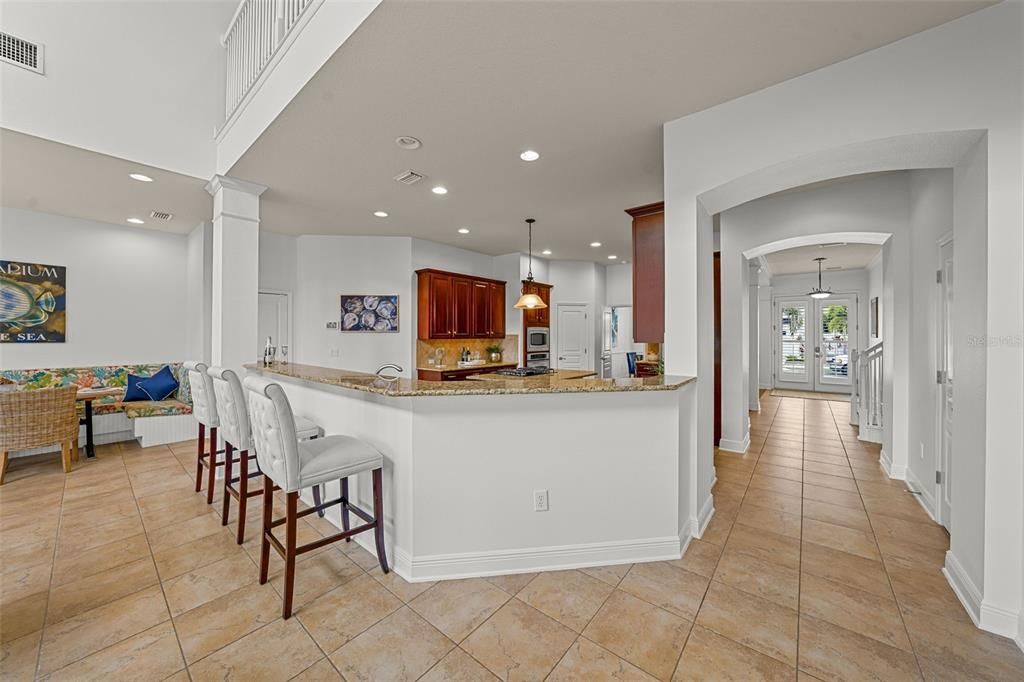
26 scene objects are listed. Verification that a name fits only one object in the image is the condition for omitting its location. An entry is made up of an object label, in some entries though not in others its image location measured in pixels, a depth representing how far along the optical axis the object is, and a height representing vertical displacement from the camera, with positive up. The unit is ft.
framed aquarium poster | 15.08 +1.35
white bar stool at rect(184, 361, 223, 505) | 10.55 -1.74
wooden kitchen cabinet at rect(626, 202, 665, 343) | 11.27 +1.81
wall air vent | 9.60 +6.69
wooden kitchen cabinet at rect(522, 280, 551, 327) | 24.75 +1.52
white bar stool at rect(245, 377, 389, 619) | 6.55 -2.07
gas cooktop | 18.58 -1.52
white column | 12.27 +2.04
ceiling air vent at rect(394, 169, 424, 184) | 12.05 +4.73
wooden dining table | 14.73 -2.85
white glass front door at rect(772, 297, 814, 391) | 31.96 -0.45
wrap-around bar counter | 7.48 -2.49
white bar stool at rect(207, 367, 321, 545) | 8.56 -1.94
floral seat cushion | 15.47 -1.65
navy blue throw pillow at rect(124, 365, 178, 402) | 17.03 -1.96
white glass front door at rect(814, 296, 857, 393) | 30.07 -0.22
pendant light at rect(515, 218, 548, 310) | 17.72 +1.56
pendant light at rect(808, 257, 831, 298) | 26.89 +2.89
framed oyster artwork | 19.77 +1.23
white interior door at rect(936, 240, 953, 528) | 9.05 -0.86
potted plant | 24.76 -0.85
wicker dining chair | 12.06 -2.41
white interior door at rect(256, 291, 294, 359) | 18.81 +0.88
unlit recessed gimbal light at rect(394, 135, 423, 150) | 9.83 +4.70
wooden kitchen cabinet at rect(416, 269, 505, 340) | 20.43 +1.71
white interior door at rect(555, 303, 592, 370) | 26.37 +0.17
